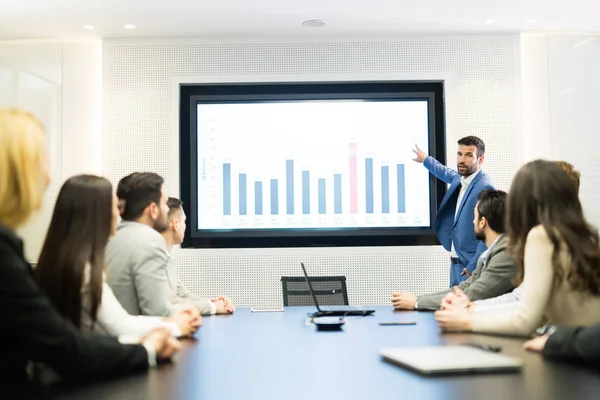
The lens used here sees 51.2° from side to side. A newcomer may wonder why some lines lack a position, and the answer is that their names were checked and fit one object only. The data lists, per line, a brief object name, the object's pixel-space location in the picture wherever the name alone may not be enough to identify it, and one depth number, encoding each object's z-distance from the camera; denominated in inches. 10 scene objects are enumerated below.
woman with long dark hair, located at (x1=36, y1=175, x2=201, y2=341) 62.2
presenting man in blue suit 177.5
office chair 150.4
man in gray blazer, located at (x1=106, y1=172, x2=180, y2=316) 91.4
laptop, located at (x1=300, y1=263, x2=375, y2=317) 111.9
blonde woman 46.2
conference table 47.6
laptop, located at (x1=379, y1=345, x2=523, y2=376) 53.7
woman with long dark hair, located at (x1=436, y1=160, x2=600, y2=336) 71.7
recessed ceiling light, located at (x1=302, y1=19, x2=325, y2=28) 194.5
